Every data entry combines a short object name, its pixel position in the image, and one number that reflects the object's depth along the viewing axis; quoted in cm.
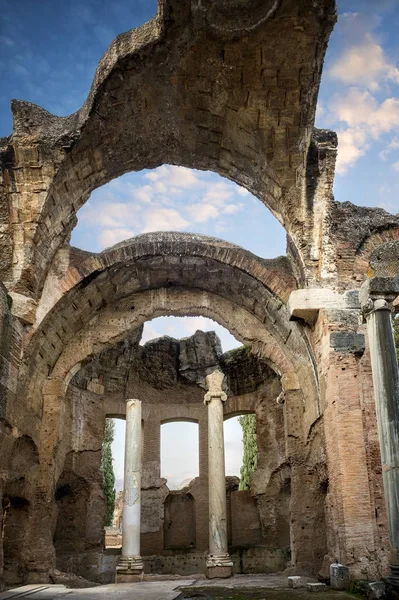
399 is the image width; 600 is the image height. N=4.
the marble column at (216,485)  1229
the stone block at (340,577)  840
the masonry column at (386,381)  707
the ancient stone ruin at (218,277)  878
